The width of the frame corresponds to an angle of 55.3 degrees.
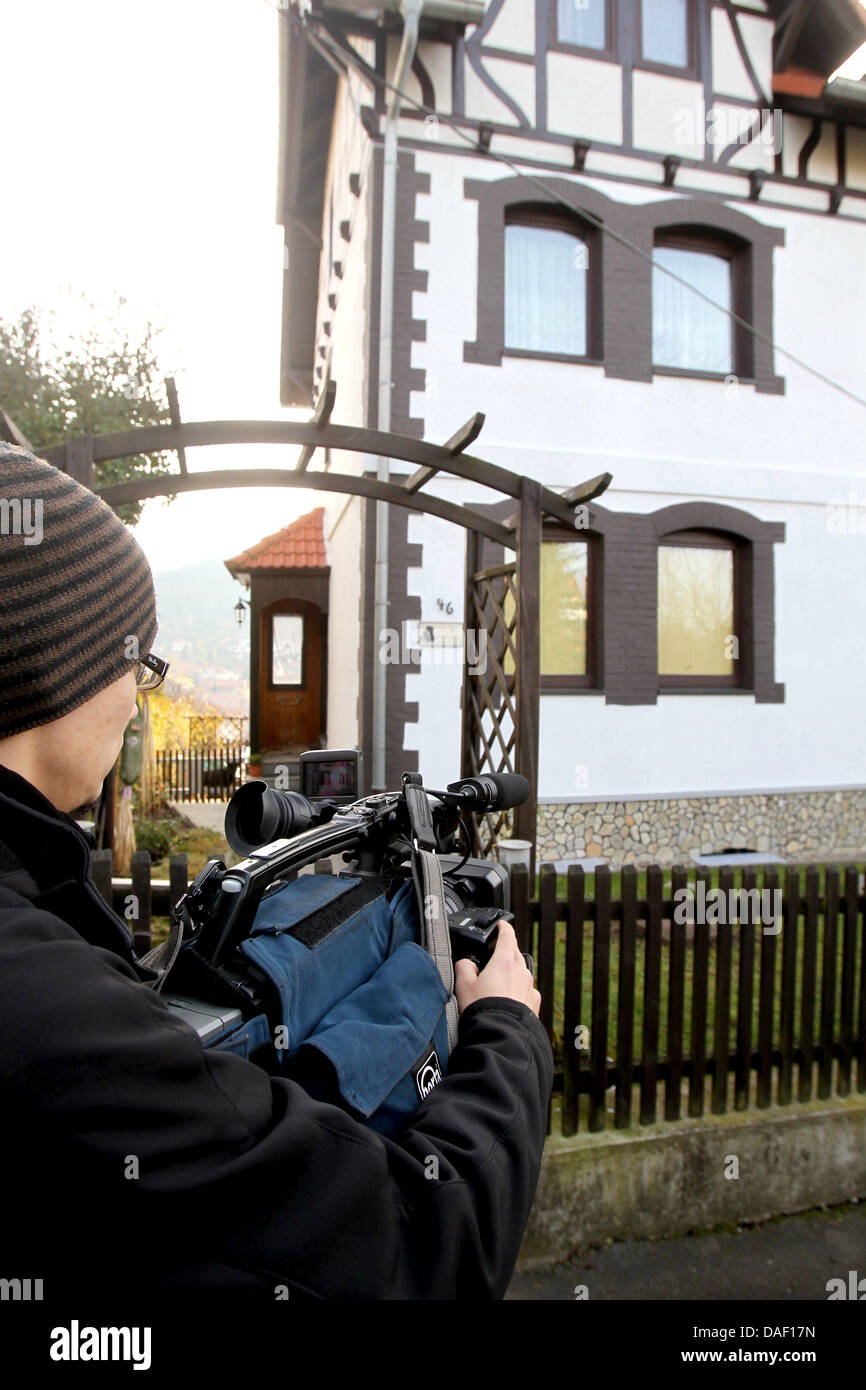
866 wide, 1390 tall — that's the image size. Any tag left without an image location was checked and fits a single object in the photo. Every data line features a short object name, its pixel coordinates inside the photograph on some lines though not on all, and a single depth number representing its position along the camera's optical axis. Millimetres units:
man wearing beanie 678
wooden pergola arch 3684
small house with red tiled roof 13516
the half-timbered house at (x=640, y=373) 8297
